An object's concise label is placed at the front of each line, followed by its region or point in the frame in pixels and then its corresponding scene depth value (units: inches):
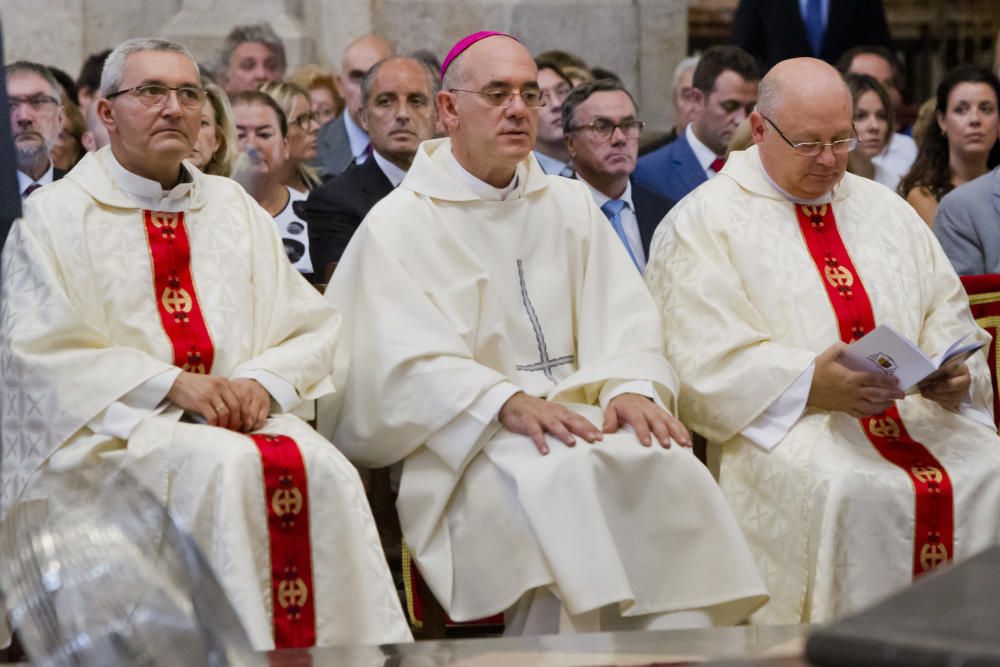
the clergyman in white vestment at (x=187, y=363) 341.1
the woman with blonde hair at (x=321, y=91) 679.7
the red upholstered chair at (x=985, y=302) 437.7
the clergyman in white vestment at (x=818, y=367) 377.4
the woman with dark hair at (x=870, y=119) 600.5
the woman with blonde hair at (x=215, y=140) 475.8
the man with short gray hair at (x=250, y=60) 663.8
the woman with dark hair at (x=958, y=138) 565.6
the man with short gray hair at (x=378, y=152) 479.5
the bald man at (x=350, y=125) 616.7
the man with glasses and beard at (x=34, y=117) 508.7
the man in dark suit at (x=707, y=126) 585.4
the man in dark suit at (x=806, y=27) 719.7
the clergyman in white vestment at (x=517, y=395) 356.2
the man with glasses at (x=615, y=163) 508.1
